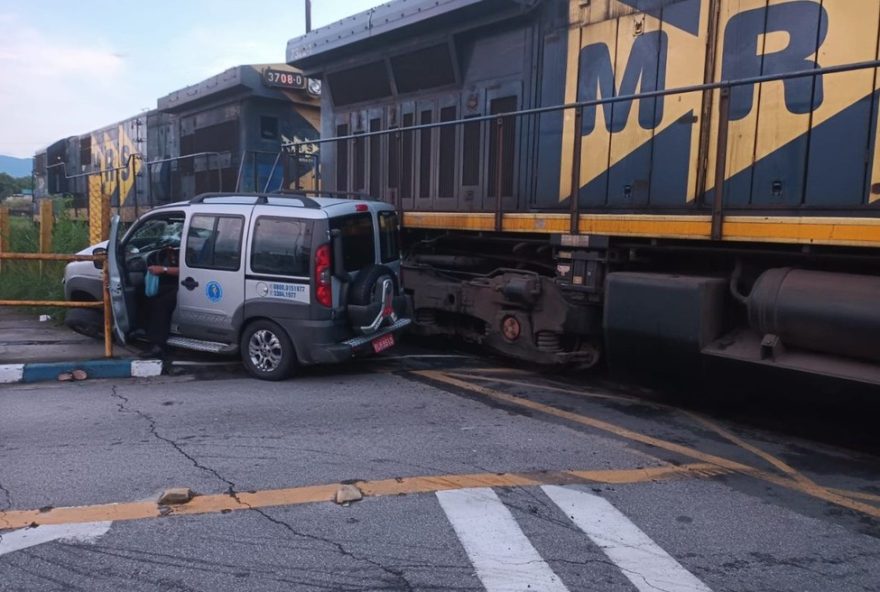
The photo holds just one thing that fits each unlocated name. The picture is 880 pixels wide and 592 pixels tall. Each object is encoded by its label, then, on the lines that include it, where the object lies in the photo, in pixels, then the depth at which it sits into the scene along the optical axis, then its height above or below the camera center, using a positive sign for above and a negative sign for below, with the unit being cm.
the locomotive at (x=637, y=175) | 536 +67
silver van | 718 -51
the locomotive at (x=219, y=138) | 1332 +195
